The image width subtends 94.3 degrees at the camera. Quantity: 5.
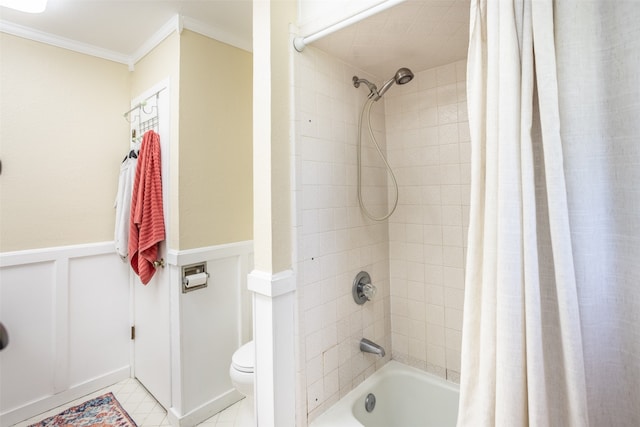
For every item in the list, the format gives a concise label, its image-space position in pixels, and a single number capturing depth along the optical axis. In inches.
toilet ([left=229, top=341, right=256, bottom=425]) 60.6
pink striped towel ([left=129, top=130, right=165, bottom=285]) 74.4
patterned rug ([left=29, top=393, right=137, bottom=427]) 73.0
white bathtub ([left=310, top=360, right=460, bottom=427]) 56.3
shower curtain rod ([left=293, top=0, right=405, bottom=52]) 39.8
